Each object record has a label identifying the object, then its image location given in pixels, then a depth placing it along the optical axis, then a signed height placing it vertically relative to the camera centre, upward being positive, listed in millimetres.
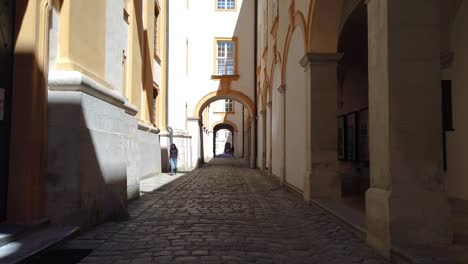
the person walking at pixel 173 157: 18828 -328
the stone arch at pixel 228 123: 51781 +2949
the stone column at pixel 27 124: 5441 +326
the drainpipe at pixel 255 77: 26547 +4365
